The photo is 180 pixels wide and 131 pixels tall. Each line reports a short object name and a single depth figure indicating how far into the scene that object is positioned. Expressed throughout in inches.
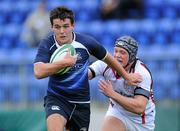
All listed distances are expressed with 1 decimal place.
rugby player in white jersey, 801.6
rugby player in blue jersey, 756.6
